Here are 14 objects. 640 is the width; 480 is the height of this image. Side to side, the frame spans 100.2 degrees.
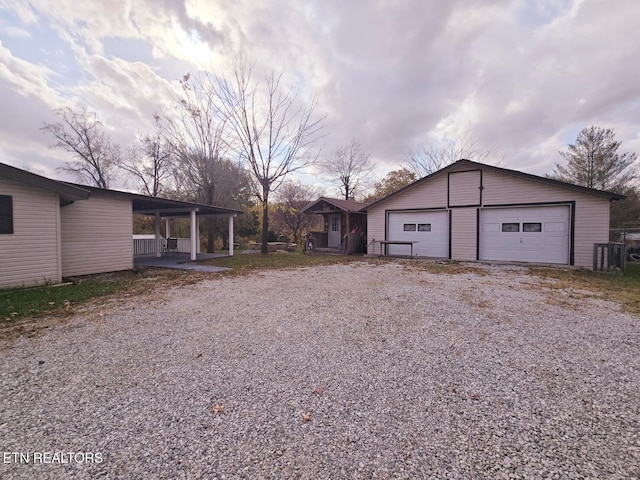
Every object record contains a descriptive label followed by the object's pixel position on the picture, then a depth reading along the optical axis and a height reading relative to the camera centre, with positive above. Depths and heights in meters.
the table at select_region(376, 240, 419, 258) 12.97 -0.47
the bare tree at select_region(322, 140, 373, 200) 26.11 +6.52
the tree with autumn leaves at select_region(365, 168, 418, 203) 26.91 +5.35
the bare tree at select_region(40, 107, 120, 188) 18.81 +6.38
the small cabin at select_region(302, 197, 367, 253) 15.71 +0.50
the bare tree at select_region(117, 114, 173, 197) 20.19 +5.30
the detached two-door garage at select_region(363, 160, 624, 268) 9.96 +0.68
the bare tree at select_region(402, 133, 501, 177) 22.75 +7.22
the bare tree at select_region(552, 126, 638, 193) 16.30 +4.53
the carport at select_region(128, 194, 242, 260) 10.75 +1.08
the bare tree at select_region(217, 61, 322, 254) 15.79 +6.43
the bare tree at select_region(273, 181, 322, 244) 23.62 +2.12
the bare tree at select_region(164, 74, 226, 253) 16.73 +6.11
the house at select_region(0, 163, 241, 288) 6.46 +0.10
